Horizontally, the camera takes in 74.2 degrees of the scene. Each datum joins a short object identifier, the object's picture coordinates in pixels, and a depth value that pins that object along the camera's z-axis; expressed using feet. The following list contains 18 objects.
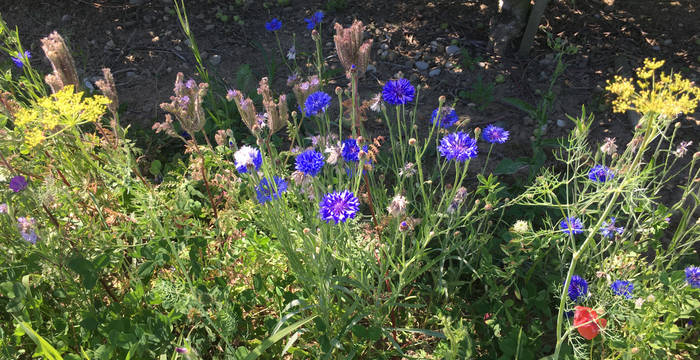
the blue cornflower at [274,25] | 3.59
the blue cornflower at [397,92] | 2.04
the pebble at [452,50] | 3.76
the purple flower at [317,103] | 2.08
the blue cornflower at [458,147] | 1.88
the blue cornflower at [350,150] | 1.93
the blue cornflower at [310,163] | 1.75
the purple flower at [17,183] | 1.78
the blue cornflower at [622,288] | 1.99
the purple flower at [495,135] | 2.35
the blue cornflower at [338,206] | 1.64
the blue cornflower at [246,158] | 1.85
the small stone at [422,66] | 3.68
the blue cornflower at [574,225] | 2.16
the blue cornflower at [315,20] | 3.54
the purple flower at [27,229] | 1.73
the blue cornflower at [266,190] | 1.80
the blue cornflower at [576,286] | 2.11
